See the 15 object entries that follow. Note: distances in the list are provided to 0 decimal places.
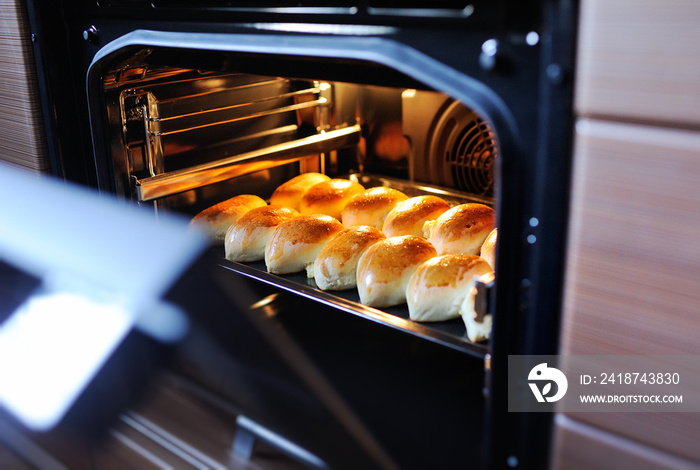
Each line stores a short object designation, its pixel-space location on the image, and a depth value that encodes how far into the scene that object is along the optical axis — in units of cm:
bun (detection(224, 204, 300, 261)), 129
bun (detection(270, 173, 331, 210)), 148
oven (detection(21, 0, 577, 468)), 61
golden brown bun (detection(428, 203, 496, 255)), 119
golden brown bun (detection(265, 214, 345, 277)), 123
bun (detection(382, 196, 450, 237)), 129
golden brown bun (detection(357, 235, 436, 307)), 108
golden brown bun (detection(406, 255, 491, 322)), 101
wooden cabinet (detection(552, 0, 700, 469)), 50
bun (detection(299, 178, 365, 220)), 144
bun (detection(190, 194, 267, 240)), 136
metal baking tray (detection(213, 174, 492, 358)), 96
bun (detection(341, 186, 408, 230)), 137
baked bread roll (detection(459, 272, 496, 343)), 77
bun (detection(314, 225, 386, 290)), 116
